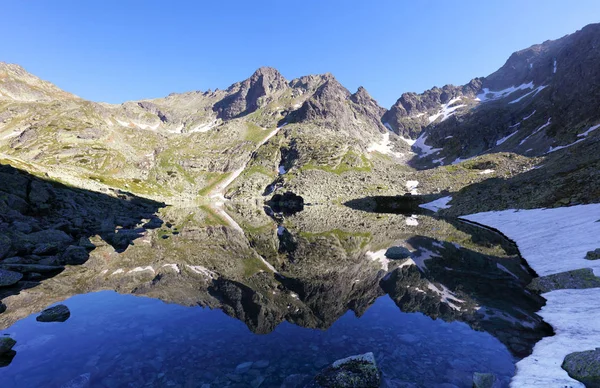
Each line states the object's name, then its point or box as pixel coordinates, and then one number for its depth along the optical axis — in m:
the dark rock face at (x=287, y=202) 124.55
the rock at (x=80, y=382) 11.52
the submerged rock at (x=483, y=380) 10.48
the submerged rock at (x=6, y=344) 13.59
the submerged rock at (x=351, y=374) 11.09
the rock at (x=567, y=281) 17.73
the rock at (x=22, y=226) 33.88
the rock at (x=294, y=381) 11.48
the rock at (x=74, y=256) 29.31
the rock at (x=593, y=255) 20.91
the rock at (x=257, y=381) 11.58
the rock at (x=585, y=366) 9.16
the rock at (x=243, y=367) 12.55
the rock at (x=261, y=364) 12.85
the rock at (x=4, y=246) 26.73
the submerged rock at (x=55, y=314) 17.41
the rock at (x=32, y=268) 24.27
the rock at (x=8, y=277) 21.54
